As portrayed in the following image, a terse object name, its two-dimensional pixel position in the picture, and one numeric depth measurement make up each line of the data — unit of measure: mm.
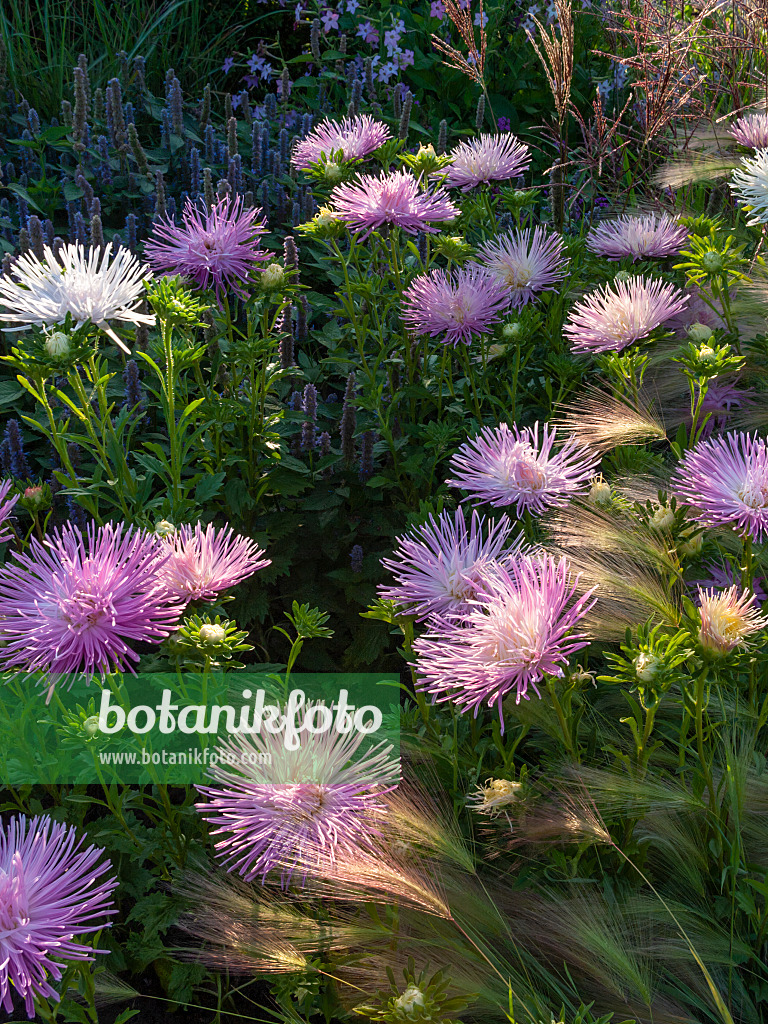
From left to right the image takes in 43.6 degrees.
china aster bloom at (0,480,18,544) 1505
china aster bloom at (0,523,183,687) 1304
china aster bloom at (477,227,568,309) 2207
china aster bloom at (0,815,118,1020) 1076
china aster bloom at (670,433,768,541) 1399
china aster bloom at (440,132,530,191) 2453
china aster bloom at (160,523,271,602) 1385
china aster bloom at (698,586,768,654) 1214
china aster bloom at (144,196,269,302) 2000
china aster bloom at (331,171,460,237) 2064
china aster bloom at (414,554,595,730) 1199
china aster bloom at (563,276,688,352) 1874
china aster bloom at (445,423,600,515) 1562
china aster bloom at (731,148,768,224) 2035
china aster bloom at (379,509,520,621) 1421
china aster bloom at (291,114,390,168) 2264
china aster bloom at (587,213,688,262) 2252
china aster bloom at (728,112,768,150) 2557
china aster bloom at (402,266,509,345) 2078
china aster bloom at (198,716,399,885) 1194
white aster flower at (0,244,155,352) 1644
